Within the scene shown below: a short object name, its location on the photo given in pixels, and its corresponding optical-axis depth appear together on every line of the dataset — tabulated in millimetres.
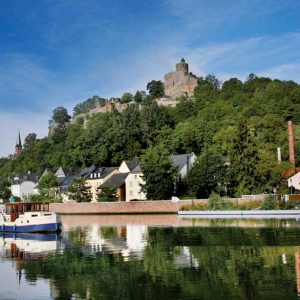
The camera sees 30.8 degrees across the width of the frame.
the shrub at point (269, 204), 58012
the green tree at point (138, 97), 182650
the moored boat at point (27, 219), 44812
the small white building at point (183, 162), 90812
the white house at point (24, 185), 130875
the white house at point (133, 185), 92806
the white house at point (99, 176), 104688
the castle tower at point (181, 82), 176500
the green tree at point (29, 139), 180375
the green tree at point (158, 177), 76188
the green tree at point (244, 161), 67625
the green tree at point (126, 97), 185875
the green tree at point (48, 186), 103875
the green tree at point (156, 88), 185500
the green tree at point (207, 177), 73375
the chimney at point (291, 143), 84825
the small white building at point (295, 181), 77375
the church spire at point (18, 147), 191625
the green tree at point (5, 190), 121269
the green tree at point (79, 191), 89062
